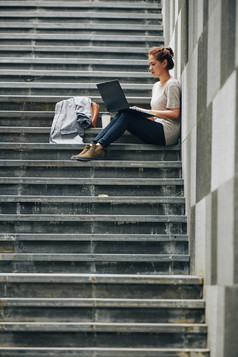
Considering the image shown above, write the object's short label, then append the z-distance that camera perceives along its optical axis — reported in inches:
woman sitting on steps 398.7
